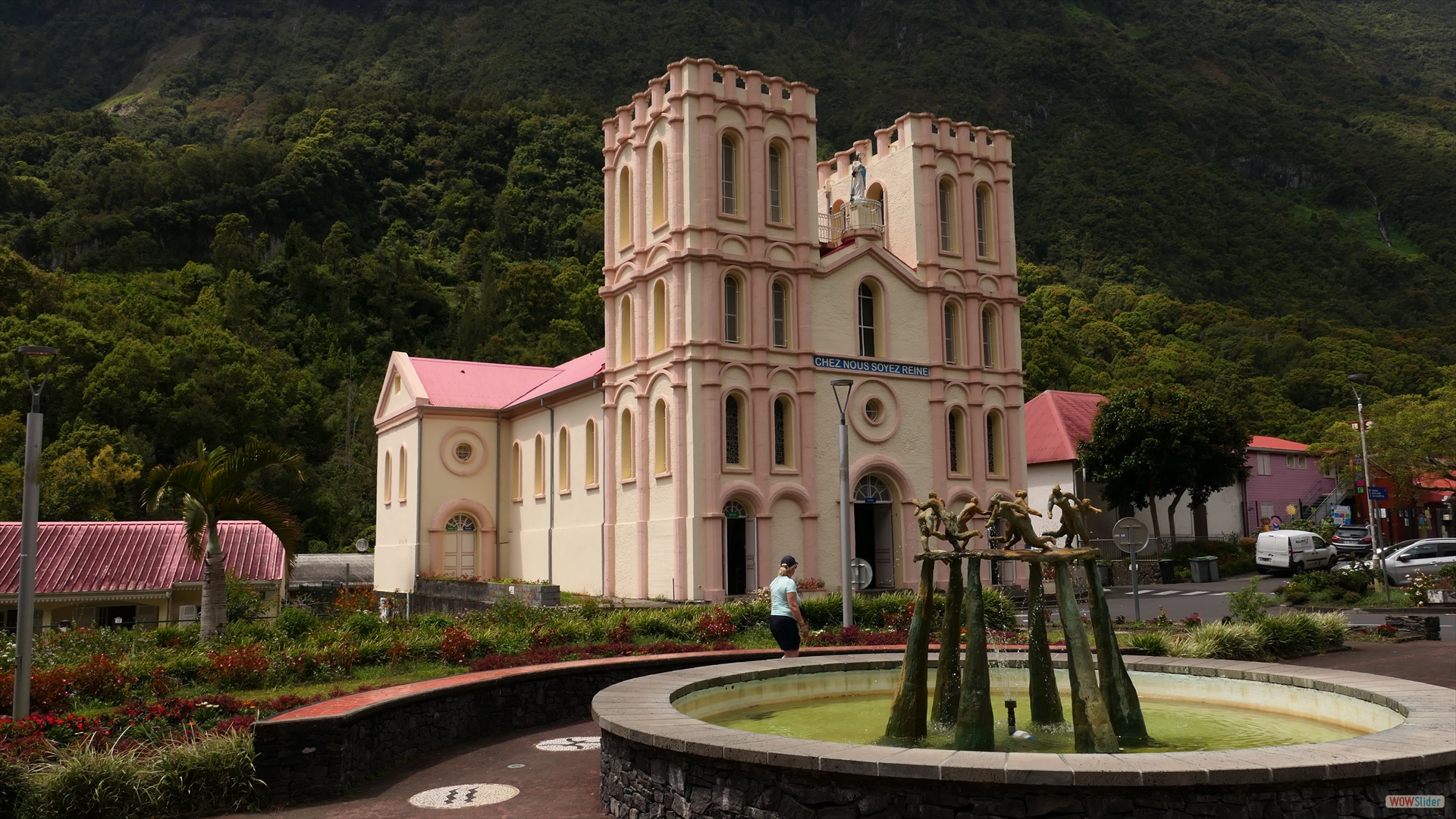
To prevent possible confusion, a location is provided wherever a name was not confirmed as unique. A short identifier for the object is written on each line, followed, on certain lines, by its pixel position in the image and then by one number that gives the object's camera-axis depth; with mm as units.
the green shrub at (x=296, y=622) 18328
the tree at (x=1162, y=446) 42875
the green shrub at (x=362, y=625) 17859
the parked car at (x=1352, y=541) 44438
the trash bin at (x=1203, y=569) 40688
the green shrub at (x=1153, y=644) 16719
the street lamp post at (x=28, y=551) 11203
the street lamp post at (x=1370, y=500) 34375
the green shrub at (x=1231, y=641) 17688
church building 30891
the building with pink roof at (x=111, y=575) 28625
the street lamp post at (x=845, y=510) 20319
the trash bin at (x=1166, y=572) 41594
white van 39156
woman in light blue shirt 13750
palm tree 18484
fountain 6609
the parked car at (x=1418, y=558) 33312
